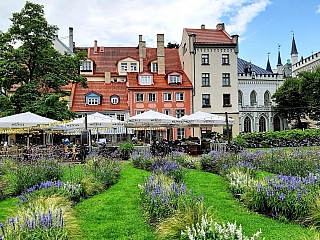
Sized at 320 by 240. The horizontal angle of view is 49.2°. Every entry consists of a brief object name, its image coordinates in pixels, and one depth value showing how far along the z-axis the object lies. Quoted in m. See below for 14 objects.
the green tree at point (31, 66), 26.02
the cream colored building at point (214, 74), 41.94
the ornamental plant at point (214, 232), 4.59
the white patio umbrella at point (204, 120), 22.25
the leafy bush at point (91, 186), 9.41
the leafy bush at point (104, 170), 10.77
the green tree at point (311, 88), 43.50
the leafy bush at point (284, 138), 27.41
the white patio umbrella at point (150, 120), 21.02
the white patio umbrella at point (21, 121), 18.19
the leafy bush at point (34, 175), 9.77
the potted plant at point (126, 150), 19.02
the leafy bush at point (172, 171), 10.76
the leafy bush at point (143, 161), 14.60
